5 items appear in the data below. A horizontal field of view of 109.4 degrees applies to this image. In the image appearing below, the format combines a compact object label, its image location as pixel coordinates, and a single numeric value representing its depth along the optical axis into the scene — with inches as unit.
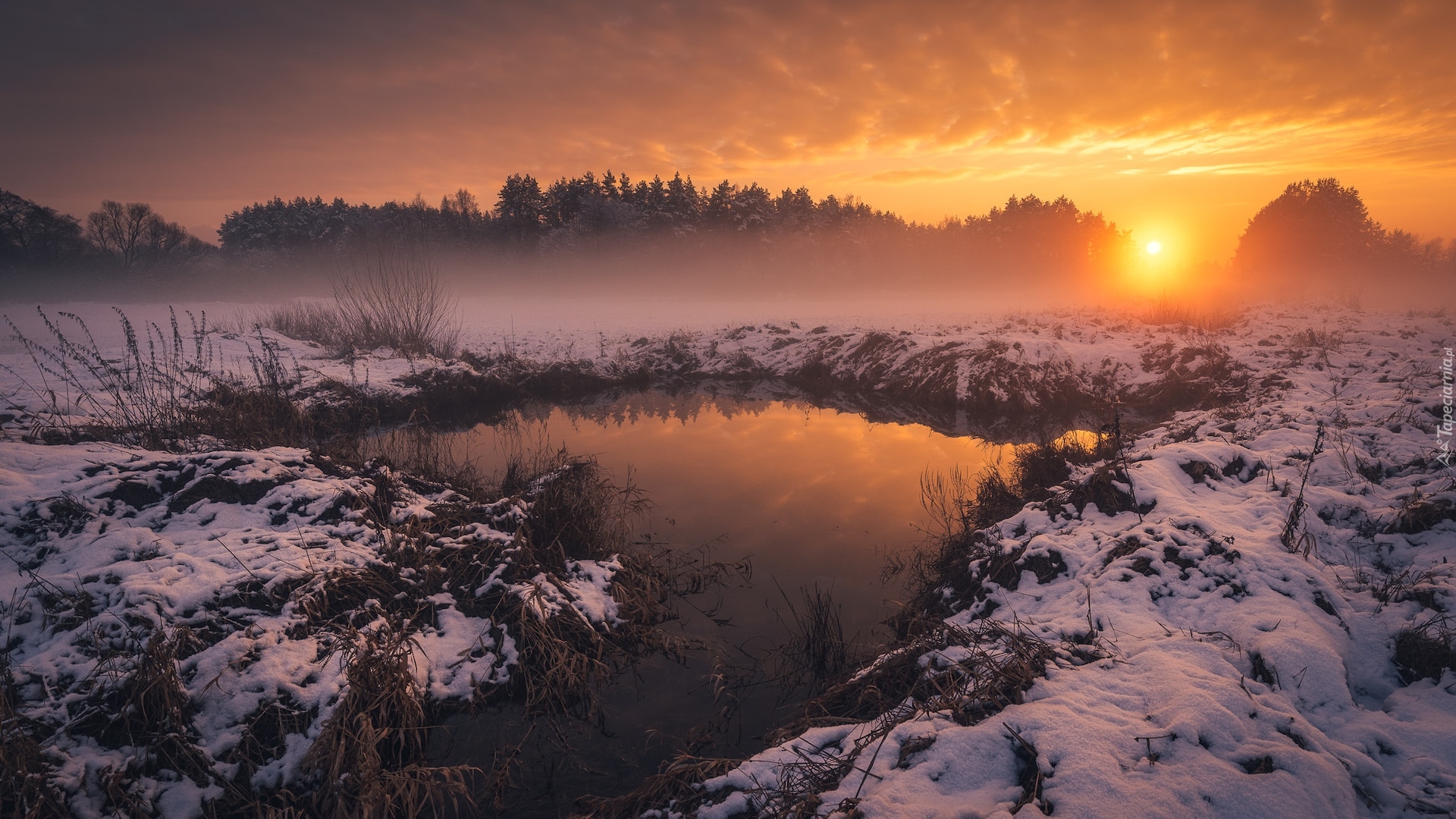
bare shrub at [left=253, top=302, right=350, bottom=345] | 868.0
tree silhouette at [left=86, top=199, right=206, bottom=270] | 1745.8
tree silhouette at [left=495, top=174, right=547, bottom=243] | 2146.9
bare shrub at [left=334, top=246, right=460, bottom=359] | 794.2
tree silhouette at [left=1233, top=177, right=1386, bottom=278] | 1674.5
